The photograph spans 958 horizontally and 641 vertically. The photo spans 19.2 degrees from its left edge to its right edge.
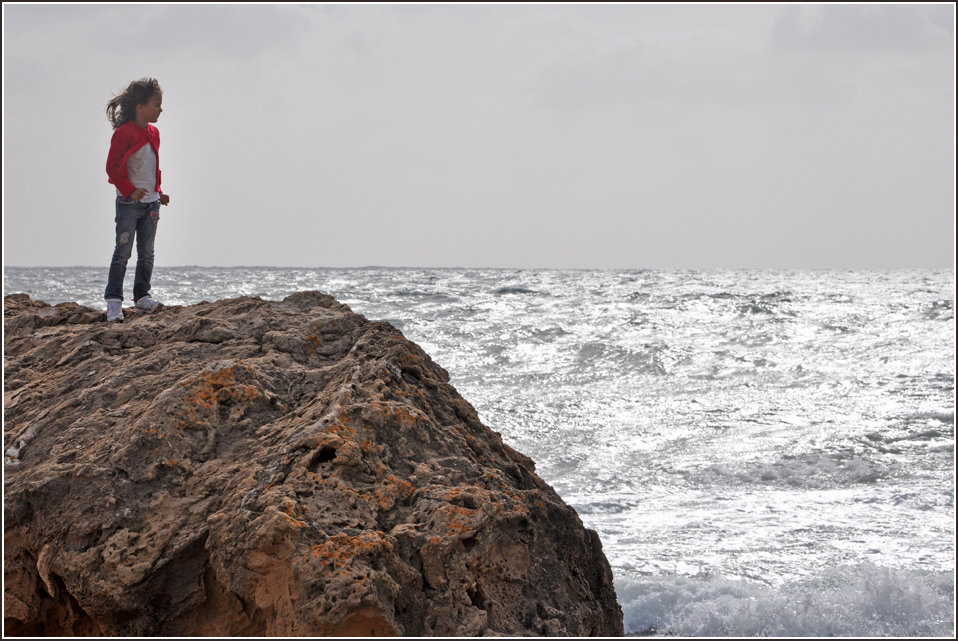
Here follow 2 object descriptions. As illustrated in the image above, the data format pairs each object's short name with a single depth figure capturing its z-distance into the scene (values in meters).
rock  10.70
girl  13.84
